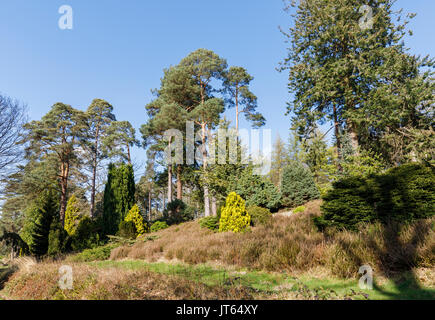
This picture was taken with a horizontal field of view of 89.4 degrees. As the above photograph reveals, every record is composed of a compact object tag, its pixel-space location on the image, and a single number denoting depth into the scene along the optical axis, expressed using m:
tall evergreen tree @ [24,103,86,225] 19.59
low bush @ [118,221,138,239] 13.97
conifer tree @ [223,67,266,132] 20.16
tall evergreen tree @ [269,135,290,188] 34.31
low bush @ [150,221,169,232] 16.54
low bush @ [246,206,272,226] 10.30
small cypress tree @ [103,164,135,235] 17.72
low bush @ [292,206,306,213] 11.44
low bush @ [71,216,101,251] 13.89
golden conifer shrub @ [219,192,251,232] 9.59
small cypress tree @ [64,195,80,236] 18.86
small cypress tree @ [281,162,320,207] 14.06
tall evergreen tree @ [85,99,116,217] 22.91
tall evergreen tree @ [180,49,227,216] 18.33
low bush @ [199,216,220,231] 11.51
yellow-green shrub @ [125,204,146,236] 15.25
